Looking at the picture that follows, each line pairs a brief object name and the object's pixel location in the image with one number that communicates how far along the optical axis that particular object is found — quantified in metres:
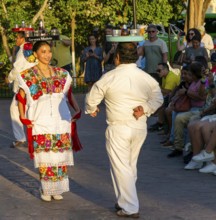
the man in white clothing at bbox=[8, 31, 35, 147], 11.91
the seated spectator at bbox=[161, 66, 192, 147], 11.48
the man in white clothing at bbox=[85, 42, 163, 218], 7.71
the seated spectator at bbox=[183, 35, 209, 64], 14.84
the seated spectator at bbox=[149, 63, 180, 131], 13.19
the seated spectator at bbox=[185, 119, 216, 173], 10.07
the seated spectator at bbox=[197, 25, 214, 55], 17.97
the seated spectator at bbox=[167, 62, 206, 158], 11.20
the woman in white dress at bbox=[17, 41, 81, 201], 8.66
